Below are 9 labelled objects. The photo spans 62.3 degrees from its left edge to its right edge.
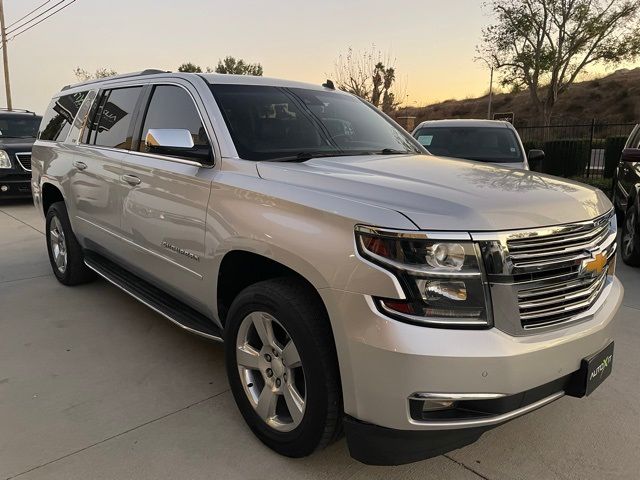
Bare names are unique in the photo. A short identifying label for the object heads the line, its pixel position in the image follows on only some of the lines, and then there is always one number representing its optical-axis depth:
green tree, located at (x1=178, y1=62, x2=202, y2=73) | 36.96
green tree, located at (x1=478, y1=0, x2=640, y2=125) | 22.55
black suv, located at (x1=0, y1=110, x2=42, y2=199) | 10.52
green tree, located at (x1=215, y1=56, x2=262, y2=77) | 46.06
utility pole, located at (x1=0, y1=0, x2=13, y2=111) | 31.14
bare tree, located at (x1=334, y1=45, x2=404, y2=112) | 23.30
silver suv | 1.93
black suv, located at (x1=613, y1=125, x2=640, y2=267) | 5.92
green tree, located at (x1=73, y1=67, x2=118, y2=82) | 43.54
